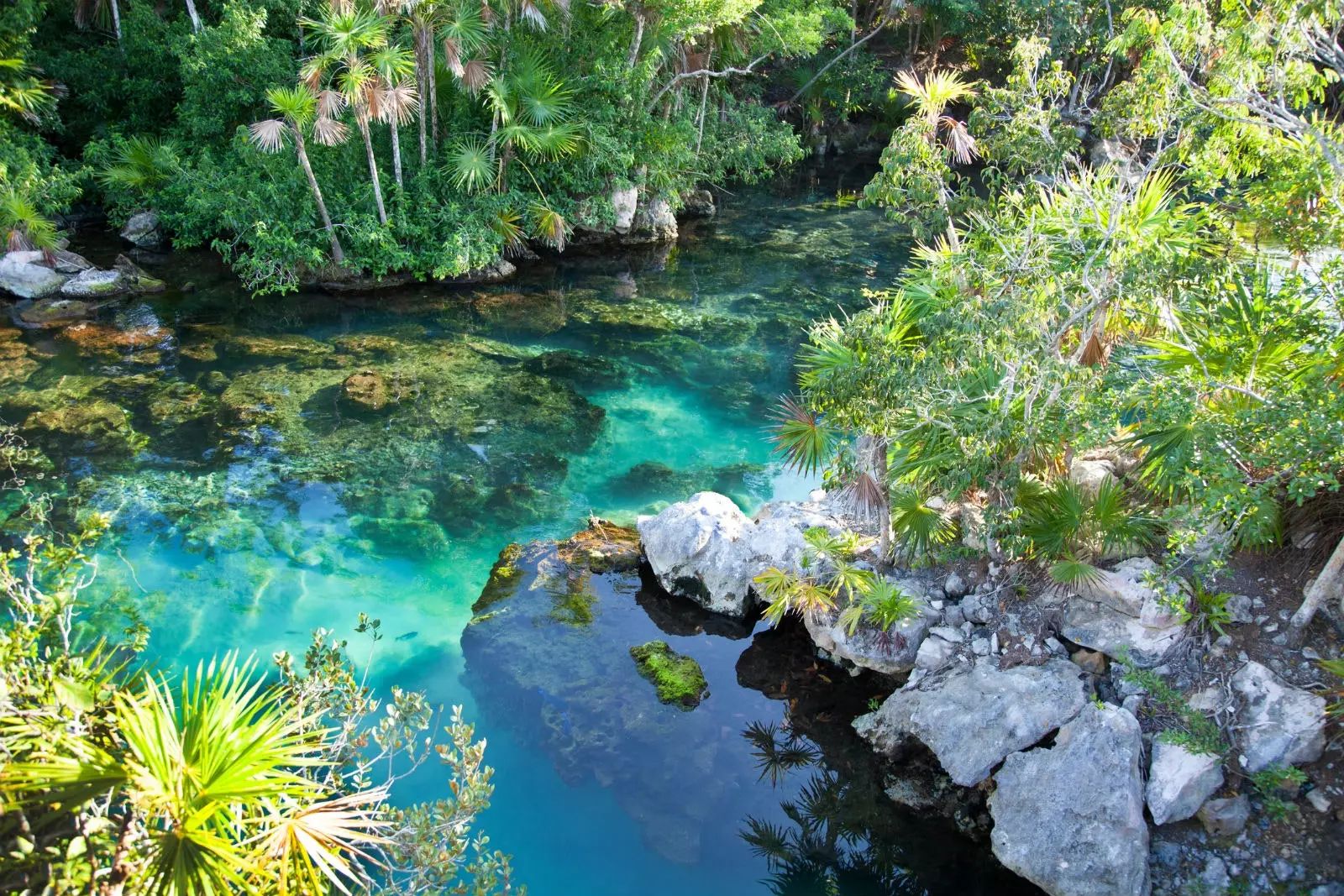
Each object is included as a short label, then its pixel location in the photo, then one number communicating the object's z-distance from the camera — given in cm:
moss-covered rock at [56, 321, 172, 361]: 1627
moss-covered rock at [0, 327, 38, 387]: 1511
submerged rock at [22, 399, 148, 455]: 1336
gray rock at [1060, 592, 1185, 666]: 789
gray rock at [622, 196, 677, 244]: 2292
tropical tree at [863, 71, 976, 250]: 938
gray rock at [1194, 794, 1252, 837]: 693
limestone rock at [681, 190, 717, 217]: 2608
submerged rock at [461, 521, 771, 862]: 826
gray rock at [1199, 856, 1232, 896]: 670
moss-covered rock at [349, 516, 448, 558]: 1170
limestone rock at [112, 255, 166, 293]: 1862
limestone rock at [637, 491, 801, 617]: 1026
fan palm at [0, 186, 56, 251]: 1702
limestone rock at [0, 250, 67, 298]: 1775
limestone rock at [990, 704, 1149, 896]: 684
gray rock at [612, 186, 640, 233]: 2136
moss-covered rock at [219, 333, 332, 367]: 1647
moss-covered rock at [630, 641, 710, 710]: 930
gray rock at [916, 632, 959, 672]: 866
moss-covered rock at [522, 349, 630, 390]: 1639
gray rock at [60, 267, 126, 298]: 1797
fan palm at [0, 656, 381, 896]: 409
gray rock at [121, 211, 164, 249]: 2048
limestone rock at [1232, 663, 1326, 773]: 698
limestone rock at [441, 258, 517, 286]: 2011
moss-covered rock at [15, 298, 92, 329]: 1711
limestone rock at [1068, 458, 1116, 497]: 891
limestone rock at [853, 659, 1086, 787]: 780
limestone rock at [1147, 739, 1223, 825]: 703
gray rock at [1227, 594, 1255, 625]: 775
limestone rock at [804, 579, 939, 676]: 895
